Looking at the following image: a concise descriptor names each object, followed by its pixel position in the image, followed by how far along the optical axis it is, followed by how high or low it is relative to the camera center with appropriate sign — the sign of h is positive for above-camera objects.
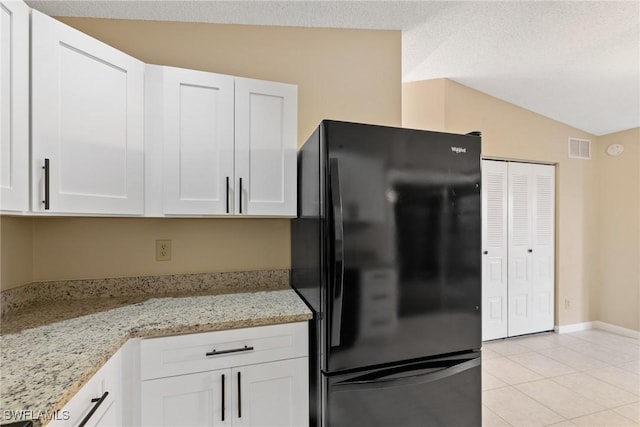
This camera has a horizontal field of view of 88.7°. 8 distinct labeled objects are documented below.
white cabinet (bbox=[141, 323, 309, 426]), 1.33 -0.71
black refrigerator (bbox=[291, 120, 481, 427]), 1.38 -0.28
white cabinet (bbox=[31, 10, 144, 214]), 1.30 +0.40
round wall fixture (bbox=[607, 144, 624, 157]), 4.01 +0.81
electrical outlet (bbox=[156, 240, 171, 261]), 1.96 -0.22
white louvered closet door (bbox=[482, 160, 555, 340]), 3.70 -0.39
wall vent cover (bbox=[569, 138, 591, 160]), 4.07 +0.84
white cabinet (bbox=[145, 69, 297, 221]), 1.66 +0.37
